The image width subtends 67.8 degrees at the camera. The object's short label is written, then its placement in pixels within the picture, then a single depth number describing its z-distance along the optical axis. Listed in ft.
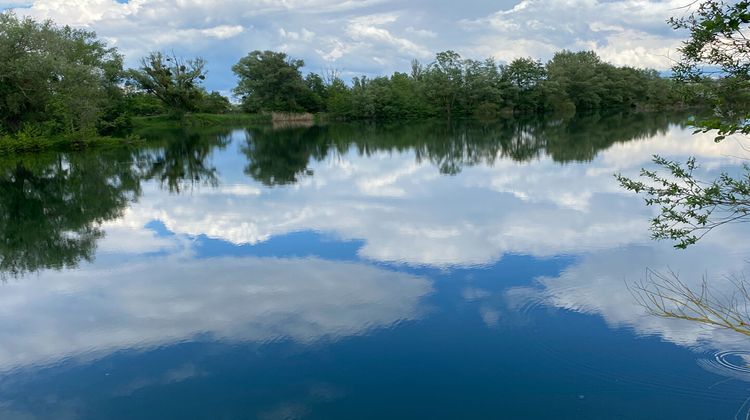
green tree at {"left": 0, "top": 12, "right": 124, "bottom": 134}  111.34
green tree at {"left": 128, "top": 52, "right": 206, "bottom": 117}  195.62
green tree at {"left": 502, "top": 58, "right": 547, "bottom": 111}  245.24
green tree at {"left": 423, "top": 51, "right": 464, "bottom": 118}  231.30
